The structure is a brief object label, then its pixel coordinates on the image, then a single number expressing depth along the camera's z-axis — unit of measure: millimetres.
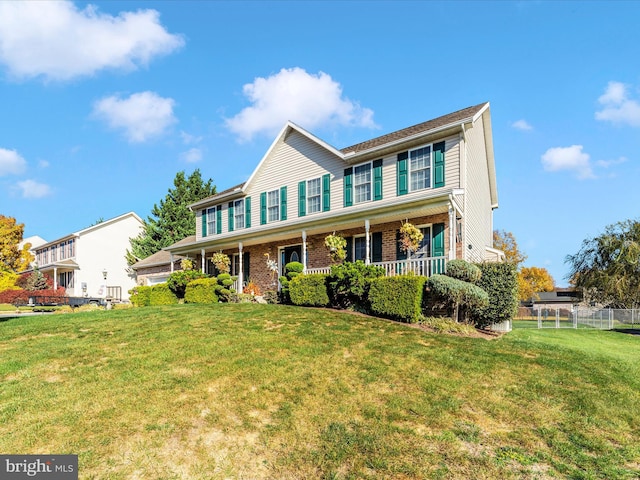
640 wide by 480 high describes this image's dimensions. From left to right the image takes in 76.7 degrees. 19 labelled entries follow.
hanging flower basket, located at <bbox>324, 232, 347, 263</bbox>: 15297
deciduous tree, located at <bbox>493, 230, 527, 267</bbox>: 44406
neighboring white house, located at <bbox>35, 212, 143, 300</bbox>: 35750
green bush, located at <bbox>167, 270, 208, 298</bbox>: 19781
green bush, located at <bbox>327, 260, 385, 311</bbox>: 12828
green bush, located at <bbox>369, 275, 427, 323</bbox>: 11266
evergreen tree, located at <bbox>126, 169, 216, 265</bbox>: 38844
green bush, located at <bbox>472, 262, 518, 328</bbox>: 11922
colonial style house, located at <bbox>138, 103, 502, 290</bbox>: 14406
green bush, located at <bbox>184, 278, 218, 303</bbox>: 18422
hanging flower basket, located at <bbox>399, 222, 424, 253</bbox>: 13664
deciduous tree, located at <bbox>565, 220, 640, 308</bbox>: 25891
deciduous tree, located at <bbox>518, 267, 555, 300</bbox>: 45444
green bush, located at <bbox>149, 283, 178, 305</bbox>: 20047
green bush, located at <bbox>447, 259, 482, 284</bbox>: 11875
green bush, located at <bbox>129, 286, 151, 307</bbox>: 20533
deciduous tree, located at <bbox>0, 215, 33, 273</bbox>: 36750
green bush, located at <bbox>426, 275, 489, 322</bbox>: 11195
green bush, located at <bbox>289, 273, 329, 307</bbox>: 14021
